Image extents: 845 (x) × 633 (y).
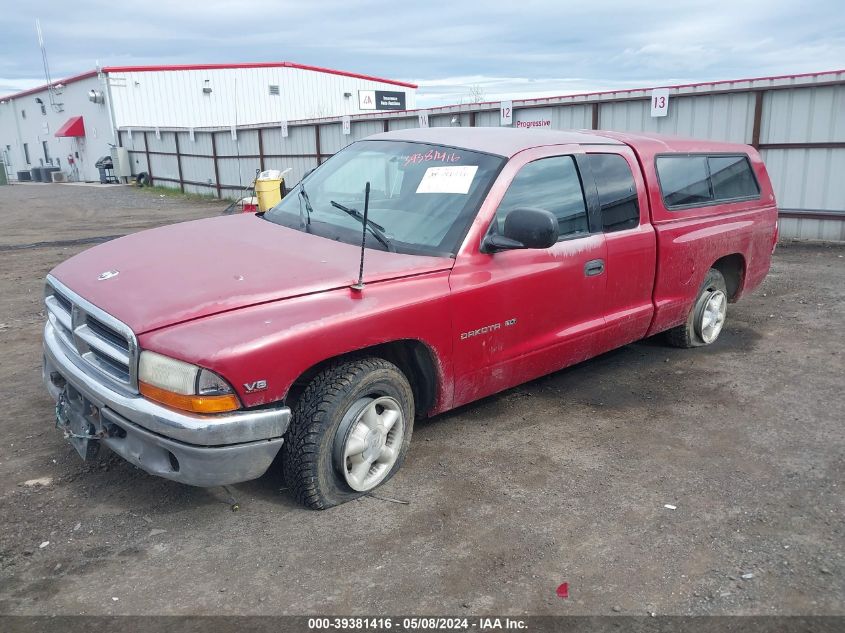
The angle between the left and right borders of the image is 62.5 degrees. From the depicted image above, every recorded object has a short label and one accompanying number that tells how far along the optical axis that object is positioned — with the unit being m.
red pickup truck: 2.96
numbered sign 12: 14.46
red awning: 36.56
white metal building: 33.44
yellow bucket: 13.09
